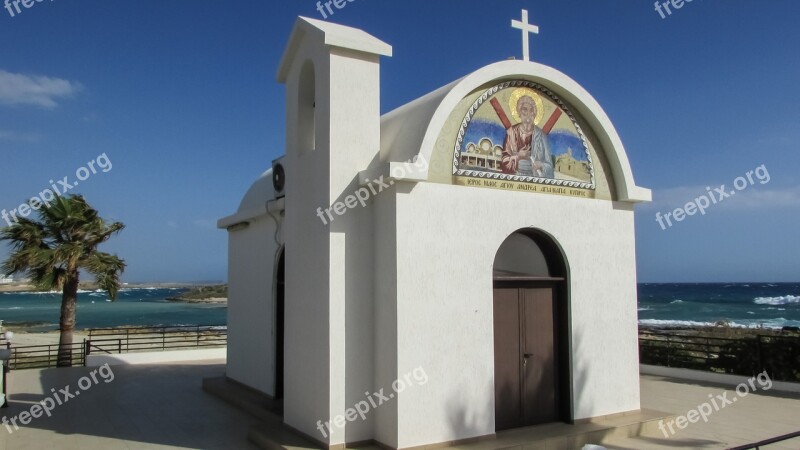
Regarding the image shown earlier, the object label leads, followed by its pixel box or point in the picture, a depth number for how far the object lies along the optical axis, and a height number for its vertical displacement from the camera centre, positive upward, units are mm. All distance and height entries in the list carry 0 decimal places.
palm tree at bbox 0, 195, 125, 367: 16062 +577
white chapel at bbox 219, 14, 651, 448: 7281 +218
